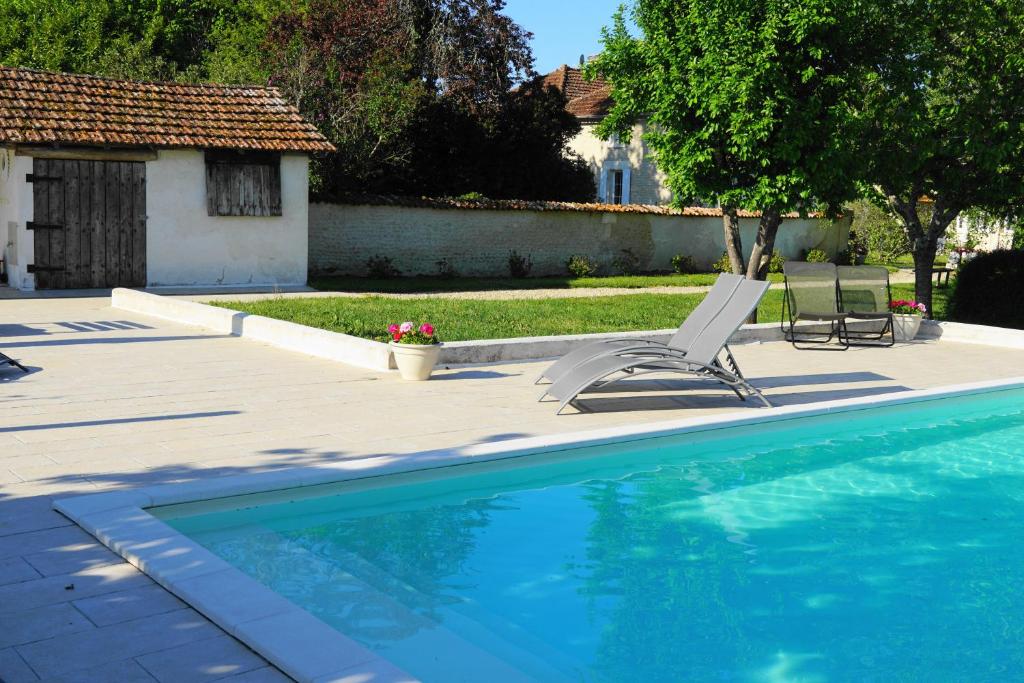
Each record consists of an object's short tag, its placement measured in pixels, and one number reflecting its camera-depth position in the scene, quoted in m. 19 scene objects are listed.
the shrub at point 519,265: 26.39
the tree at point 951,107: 16.05
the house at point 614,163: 36.28
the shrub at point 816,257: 31.06
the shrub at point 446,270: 25.33
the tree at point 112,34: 33.22
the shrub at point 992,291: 18.20
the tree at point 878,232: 30.85
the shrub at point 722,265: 29.03
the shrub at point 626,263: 28.27
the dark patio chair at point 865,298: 14.89
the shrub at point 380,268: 24.22
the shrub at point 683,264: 28.97
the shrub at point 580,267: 26.88
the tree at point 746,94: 14.12
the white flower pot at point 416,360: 10.31
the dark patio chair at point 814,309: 14.34
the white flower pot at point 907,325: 15.12
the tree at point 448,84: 28.39
